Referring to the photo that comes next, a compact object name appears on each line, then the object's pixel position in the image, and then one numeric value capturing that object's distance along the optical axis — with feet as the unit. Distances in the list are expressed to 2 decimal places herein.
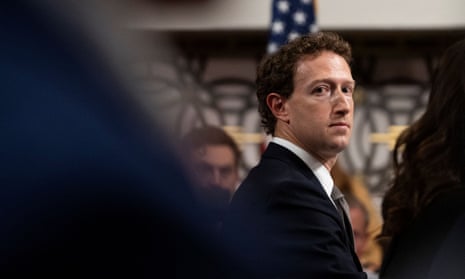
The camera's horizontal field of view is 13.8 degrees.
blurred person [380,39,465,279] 10.64
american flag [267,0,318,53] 25.92
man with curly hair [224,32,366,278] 10.21
